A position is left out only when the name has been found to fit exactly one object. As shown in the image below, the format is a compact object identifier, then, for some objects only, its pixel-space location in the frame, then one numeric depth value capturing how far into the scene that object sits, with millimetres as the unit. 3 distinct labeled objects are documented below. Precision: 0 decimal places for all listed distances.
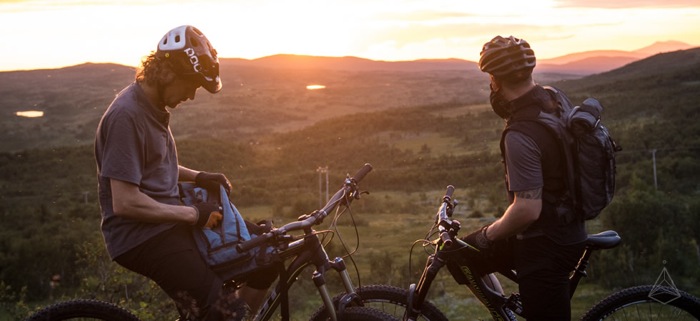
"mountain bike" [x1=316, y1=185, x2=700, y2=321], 4227
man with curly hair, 3639
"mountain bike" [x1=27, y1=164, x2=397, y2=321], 4004
